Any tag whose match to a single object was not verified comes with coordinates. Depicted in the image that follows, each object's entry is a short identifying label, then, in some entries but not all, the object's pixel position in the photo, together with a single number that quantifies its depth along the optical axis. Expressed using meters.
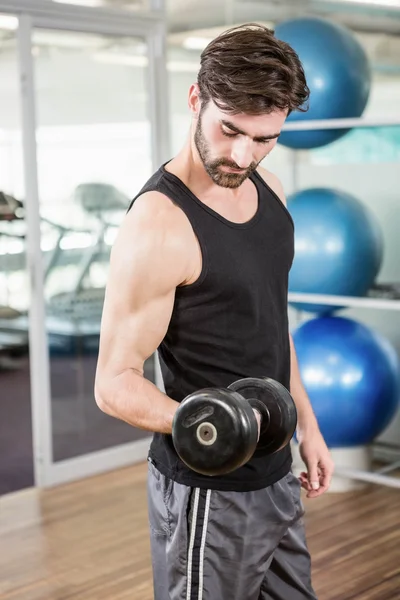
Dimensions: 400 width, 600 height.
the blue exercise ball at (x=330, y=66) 2.87
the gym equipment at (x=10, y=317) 3.41
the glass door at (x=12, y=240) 3.29
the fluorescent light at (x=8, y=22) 3.18
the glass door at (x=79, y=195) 3.33
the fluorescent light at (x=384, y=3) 3.54
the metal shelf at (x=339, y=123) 2.78
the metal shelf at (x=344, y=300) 2.88
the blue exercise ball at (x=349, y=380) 2.95
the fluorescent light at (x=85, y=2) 3.30
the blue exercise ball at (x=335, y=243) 2.90
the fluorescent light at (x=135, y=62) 3.51
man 1.24
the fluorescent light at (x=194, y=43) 3.70
